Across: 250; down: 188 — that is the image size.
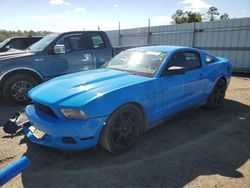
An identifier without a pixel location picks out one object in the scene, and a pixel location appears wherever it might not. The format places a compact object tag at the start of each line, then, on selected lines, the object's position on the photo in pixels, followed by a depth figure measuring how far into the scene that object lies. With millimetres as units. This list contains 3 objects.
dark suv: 9495
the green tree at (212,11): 42109
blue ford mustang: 3025
